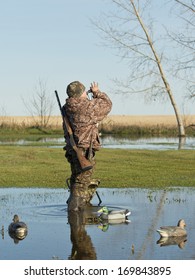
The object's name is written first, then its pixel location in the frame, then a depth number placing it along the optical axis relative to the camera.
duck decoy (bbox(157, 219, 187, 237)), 8.96
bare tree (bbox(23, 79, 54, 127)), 61.77
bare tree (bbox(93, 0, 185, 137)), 39.50
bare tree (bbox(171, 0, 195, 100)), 29.01
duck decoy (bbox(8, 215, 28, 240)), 9.32
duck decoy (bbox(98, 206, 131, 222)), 10.48
